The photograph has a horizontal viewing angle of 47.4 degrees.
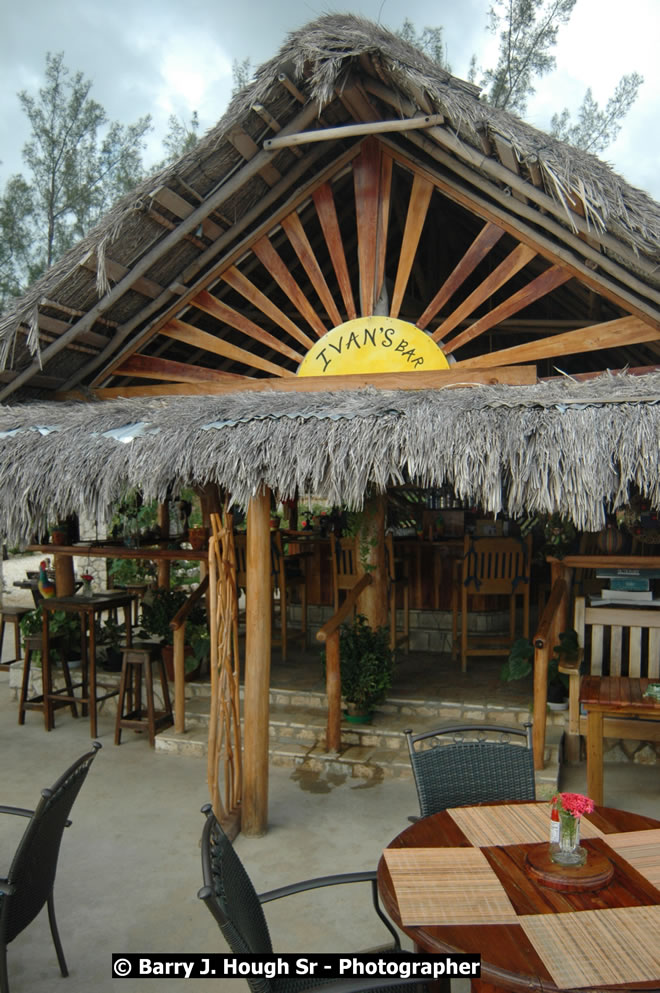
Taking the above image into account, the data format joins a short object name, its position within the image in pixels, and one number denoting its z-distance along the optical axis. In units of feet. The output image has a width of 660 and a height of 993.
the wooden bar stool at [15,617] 23.70
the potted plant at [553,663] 16.93
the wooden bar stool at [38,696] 19.86
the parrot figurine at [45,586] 22.03
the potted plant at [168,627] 20.76
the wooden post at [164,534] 24.76
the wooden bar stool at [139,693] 18.03
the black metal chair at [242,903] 6.36
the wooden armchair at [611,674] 13.69
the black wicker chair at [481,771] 10.25
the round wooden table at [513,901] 6.27
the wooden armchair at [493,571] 21.18
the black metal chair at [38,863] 8.65
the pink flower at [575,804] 7.49
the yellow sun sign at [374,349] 16.37
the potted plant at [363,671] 17.66
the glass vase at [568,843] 7.59
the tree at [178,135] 59.31
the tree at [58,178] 49.80
